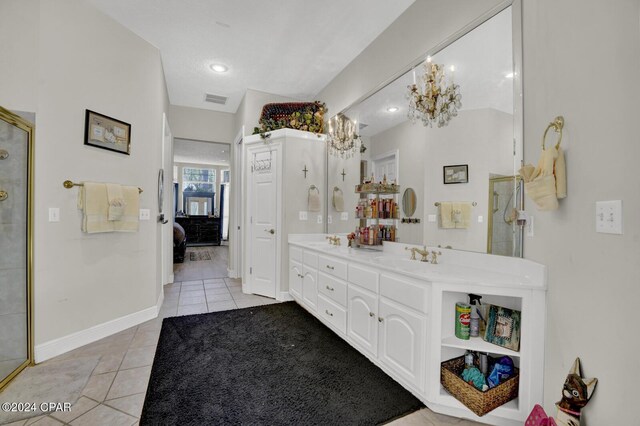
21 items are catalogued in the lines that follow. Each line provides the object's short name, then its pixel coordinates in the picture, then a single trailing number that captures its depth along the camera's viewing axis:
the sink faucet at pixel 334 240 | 3.33
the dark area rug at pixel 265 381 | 1.57
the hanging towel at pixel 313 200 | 3.71
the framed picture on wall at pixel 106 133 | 2.45
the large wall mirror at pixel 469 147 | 1.65
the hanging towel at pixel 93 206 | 2.39
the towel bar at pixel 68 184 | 2.30
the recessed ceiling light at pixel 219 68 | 3.46
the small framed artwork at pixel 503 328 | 1.51
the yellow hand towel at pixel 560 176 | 1.27
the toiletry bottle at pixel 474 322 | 1.64
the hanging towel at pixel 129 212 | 2.65
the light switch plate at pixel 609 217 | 1.07
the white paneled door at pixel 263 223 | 3.73
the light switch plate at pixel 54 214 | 2.22
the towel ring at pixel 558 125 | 1.32
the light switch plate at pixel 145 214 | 3.00
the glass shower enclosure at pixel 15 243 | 1.93
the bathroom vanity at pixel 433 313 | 1.43
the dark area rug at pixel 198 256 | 6.77
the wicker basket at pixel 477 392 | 1.44
